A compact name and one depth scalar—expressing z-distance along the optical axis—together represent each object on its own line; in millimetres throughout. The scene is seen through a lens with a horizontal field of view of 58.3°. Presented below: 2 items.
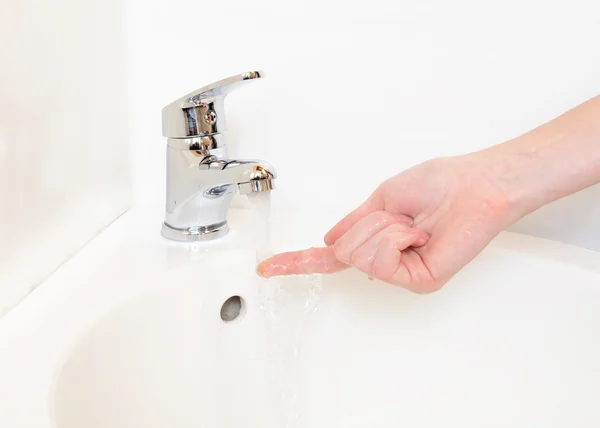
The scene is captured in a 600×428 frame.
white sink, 498
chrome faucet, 520
